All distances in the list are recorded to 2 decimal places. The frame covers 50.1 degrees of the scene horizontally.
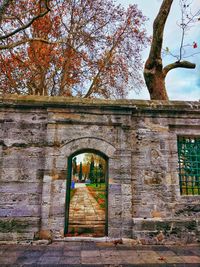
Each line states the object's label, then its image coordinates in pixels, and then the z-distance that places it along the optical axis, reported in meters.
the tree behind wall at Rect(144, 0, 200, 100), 8.27
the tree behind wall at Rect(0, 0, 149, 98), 11.78
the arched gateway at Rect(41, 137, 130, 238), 5.10
